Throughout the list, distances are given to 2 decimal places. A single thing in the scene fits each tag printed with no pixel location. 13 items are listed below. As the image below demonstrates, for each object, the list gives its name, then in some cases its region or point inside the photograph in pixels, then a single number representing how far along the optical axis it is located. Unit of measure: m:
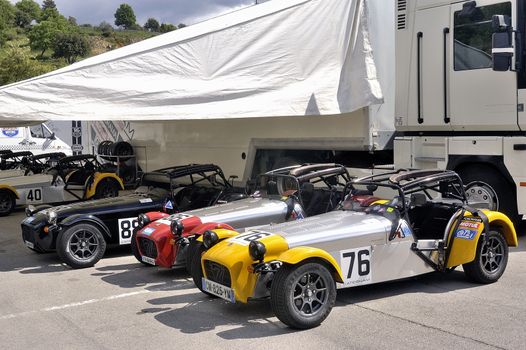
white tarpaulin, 7.93
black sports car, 7.91
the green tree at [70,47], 81.94
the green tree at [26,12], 122.53
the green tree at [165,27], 129.10
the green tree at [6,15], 100.81
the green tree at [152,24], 140.12
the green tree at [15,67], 39.03
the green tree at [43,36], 88.19
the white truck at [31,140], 20.52
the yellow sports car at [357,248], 5.06
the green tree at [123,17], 148.12
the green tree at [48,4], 146.05
